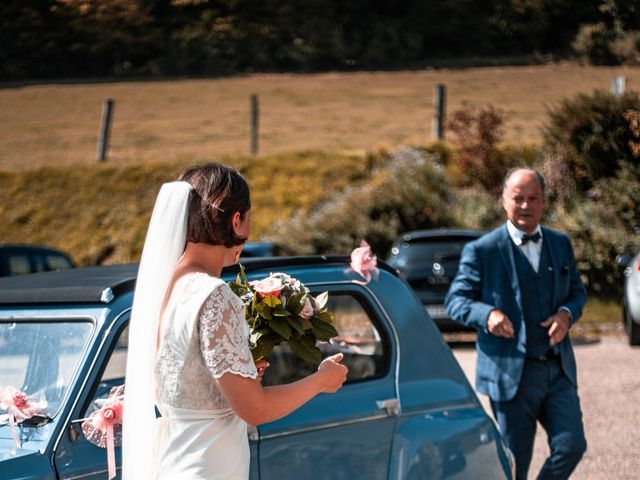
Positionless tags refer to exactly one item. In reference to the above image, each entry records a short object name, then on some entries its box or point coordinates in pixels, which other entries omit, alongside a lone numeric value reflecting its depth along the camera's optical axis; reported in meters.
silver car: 13.05
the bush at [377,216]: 19.17
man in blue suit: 5.38
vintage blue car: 3.94
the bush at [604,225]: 17.44
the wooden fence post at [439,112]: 24.92
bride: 3.05
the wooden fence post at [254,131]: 26.48
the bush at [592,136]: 18.91
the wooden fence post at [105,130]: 26.16
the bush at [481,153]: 21.19
